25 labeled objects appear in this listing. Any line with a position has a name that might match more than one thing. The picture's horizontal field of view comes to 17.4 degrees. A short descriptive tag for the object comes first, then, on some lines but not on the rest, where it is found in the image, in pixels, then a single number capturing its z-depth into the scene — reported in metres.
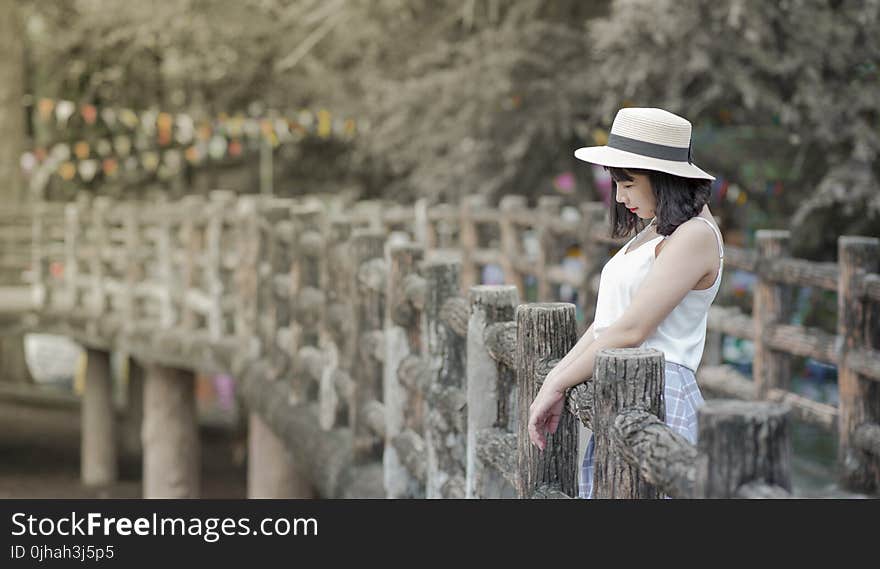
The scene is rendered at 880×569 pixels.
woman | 6.51
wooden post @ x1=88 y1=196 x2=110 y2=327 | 25.84
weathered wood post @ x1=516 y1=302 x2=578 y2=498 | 7.31
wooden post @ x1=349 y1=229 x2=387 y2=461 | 13.15
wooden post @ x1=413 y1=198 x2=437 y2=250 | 21.92
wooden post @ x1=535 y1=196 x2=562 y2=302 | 17.55
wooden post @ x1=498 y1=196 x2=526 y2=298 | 19.18
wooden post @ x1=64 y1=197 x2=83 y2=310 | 26.70
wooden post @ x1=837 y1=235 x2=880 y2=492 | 11.57
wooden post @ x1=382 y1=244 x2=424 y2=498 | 11.73
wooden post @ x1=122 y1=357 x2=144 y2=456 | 31.67
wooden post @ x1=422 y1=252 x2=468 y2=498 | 9.92
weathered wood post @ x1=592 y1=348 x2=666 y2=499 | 5.86
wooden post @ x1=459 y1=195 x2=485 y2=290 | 20.80
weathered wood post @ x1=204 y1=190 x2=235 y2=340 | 20.80
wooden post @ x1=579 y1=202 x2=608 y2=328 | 16.21
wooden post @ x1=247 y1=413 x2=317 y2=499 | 17.86
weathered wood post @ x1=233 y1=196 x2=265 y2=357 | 18.54
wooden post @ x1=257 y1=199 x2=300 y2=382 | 17.19
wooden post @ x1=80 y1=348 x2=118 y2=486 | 27.97
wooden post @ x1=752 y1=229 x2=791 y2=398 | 13.35
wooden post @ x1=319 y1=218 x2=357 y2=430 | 14.30
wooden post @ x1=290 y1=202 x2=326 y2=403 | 15.96
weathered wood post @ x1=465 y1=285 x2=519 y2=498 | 8.74
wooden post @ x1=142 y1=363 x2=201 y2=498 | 23.28
